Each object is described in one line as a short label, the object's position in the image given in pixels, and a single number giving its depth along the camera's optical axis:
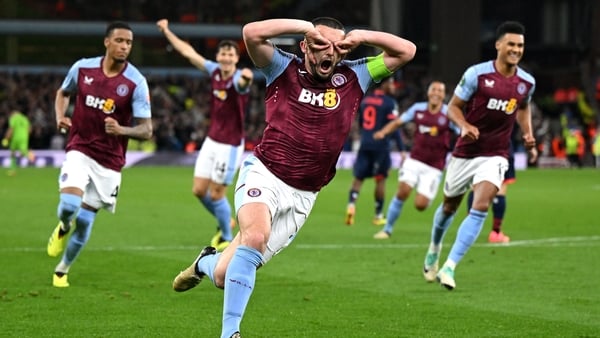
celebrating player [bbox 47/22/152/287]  12.06
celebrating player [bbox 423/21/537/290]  12.41
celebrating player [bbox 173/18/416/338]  8.25
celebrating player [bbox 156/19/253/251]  16.59
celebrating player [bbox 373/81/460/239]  18.59
